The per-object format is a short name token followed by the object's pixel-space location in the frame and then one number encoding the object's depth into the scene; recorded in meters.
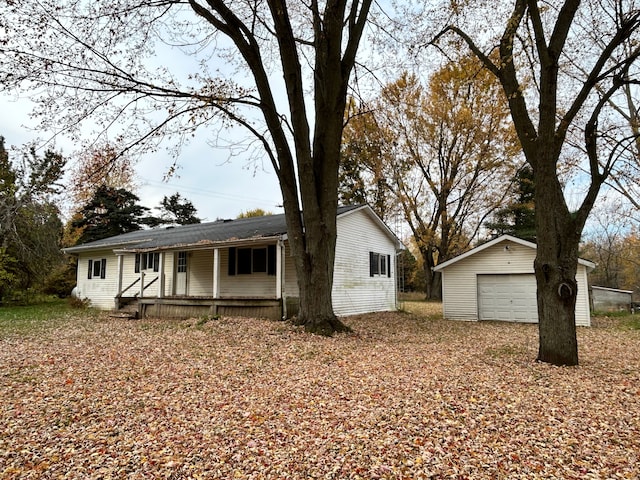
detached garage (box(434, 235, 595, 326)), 13.70
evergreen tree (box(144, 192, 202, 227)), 38.12
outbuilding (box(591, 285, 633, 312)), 17.33
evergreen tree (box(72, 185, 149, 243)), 28.94
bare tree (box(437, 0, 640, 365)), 6.42
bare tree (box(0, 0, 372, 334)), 8.45
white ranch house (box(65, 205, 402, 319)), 12.28
